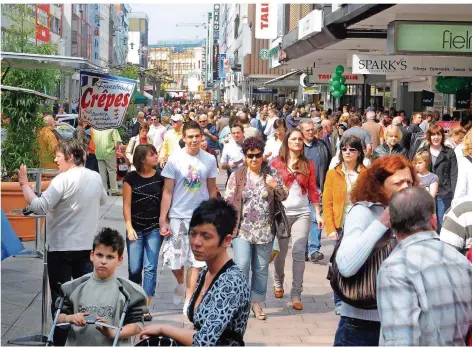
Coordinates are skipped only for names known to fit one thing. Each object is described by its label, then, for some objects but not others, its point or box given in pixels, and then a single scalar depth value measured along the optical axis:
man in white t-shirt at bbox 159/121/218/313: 8.88
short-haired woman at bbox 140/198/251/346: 4.10
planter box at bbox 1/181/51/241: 10.48
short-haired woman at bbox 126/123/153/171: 18.22
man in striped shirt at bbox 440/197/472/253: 5.39
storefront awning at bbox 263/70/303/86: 42.51
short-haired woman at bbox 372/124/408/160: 12.70
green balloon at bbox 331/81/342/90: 27.98
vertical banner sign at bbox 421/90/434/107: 28.00
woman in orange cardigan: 9.25
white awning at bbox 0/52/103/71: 9.24
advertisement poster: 11.84
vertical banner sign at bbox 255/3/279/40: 47.12
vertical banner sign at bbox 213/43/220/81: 155.86
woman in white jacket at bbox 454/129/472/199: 9.26
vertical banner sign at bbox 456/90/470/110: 22.56
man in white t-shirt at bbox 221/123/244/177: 12.83
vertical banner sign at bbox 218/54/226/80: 135.93
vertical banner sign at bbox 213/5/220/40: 170.55
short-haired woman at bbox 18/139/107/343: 7.37
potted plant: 11.91
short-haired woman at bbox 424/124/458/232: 12.20
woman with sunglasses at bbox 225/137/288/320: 8.71
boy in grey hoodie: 5.18
